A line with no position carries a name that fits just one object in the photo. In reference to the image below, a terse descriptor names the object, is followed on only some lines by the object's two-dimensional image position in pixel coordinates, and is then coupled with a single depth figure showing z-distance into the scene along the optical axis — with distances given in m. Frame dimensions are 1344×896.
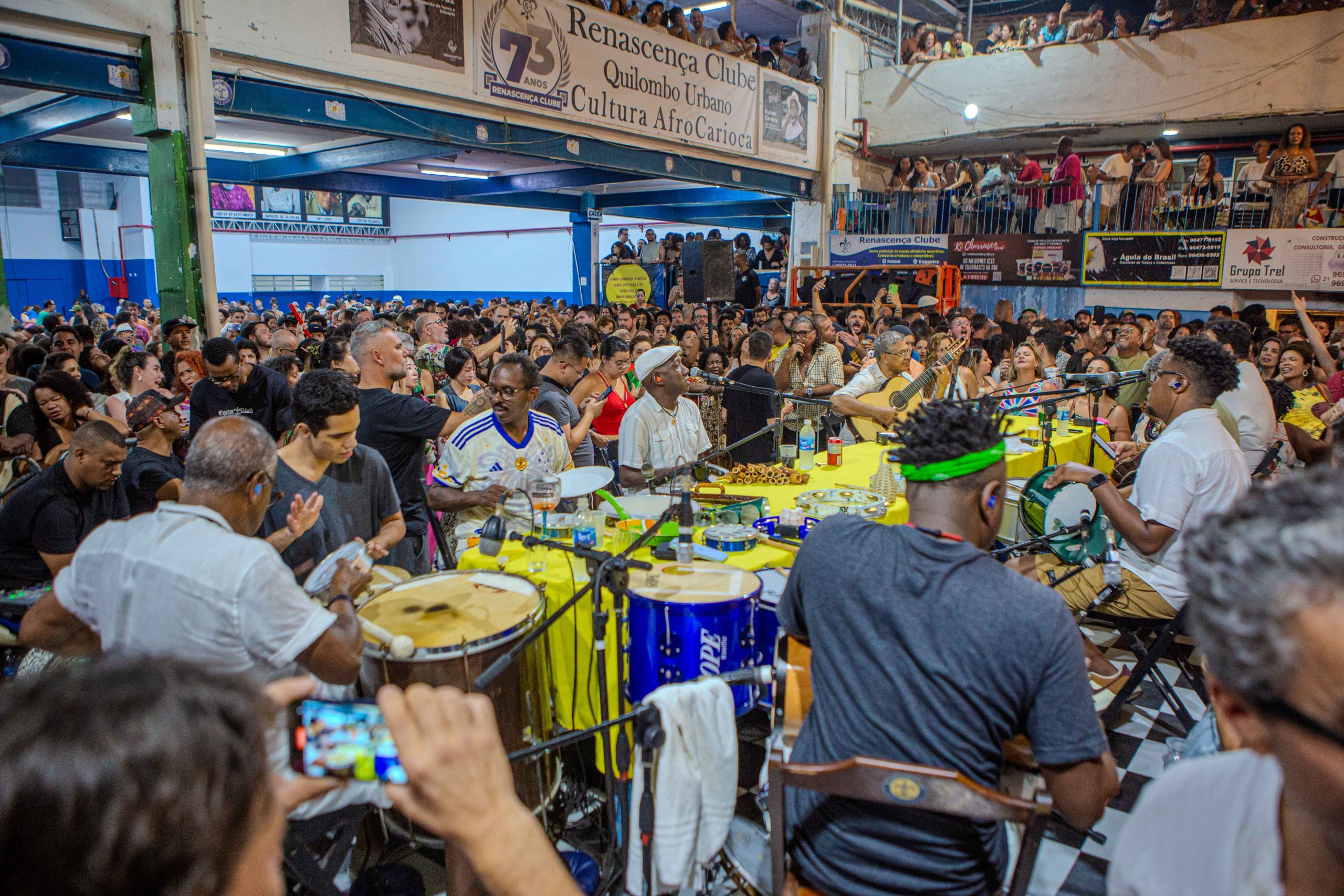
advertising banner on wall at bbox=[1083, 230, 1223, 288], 13.35
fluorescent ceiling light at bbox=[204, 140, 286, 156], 13.09
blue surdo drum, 2.93
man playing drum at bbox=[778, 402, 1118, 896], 1.86
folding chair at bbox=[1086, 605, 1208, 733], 3.69
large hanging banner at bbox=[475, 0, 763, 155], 9.57
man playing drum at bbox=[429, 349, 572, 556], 4.31
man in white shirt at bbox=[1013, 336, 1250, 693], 3.59
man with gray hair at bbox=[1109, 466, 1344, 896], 0.82
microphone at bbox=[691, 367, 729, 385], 3.97
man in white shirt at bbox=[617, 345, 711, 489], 5.03
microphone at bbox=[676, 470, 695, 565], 3.35
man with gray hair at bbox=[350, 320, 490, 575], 4.48
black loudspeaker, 11.32
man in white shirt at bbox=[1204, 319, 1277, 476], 5.34
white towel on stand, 2.17
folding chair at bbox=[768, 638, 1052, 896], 1.75
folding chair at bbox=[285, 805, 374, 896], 2.39
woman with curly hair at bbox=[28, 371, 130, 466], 4.98
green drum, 3.72
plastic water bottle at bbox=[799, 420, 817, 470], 5.75
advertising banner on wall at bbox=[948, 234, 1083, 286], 14.59
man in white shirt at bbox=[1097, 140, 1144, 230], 14.38
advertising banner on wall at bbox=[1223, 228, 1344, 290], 12.41
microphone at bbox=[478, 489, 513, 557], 2.96
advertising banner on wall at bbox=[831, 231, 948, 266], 15.38
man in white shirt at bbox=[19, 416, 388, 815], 2.15
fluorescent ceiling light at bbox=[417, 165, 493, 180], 16.20
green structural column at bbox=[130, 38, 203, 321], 6.63
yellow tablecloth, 3.25
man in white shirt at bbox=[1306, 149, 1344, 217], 12.85
